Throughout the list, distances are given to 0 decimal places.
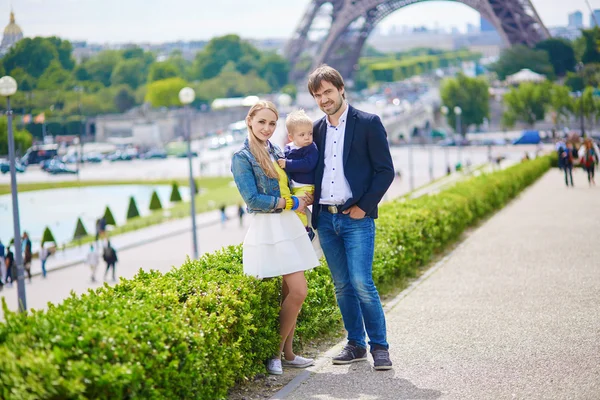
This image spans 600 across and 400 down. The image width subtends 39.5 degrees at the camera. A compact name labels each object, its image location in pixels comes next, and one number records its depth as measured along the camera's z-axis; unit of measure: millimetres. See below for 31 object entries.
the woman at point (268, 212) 4570
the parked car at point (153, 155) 62856
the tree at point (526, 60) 61906
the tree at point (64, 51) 34156
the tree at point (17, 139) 34594
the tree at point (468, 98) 63031
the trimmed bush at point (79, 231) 26928
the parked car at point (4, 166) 35203
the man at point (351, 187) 4723
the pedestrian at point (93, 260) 18078
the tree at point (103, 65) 52912
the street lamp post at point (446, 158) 39750
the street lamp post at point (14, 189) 11945
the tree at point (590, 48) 42662
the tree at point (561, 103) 53875
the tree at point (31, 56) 26188
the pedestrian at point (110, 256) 17859
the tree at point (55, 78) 33941
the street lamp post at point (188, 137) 17984
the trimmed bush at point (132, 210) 32422
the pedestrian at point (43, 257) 19489
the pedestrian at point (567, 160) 19008
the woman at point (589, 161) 19125
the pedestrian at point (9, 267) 16848
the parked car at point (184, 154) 61450
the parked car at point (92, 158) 58094
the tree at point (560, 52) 59906
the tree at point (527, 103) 57781
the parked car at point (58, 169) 43906
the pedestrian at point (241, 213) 26942
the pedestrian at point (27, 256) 18125
